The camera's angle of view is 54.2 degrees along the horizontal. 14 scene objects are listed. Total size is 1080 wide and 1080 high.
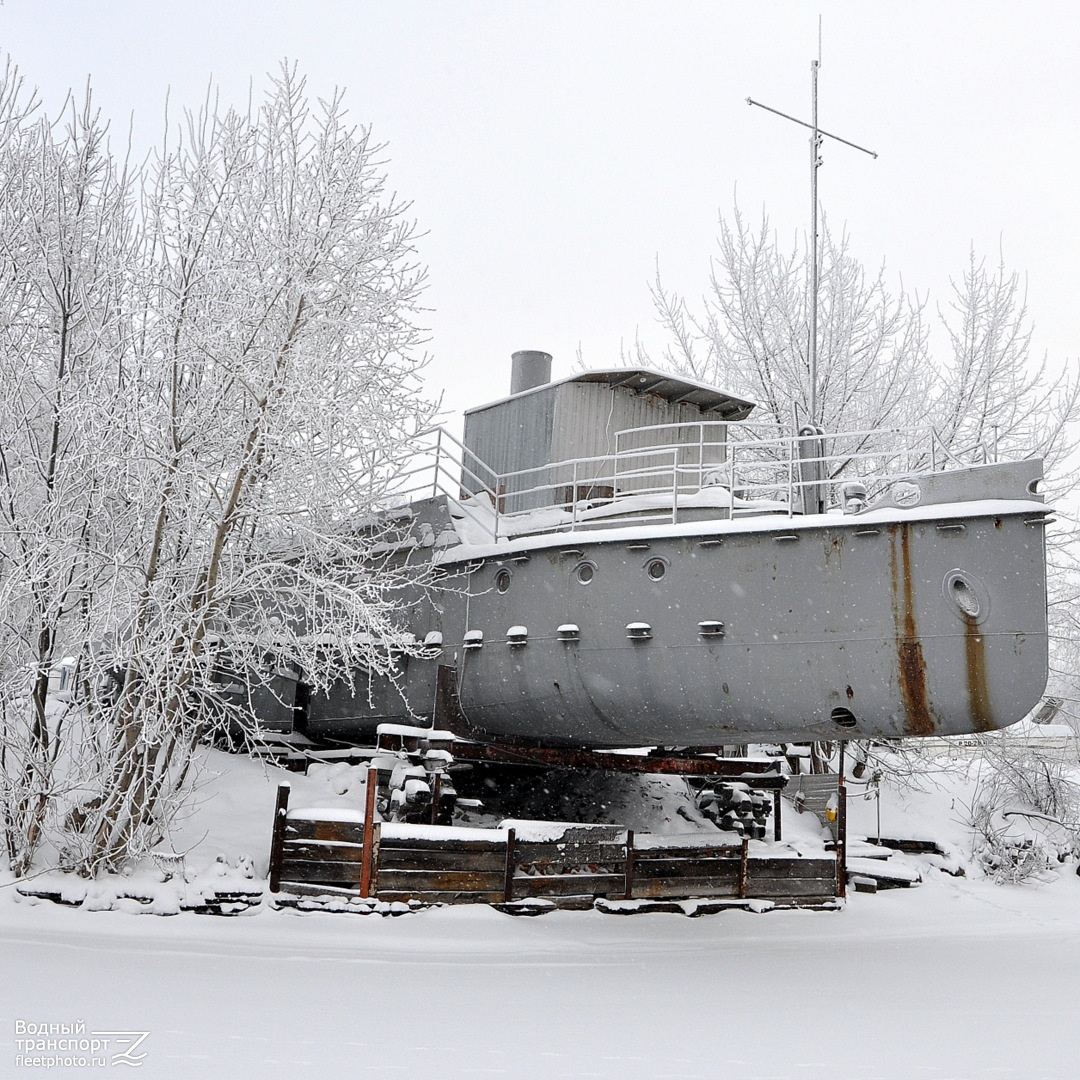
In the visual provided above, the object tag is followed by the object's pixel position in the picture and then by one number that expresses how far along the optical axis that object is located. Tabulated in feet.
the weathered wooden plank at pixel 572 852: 34.42
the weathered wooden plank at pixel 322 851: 32.40
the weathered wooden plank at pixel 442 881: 32.37
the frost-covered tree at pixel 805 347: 64.28
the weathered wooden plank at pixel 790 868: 39.81
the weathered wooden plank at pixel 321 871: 32.30
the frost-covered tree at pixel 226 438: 31.73
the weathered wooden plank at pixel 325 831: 32.58
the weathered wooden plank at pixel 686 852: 36.99
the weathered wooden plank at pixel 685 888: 36.70
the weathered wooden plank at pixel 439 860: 32.55
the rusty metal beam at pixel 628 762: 37.73
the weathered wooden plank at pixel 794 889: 39.70
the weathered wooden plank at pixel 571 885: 34.30
